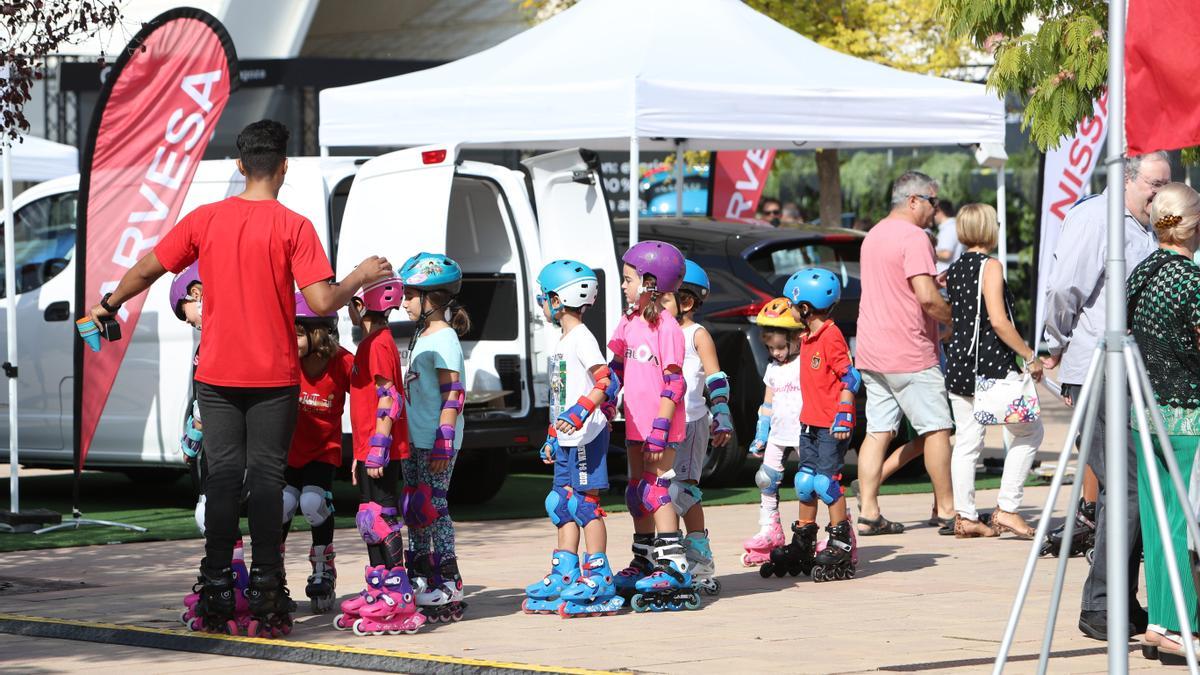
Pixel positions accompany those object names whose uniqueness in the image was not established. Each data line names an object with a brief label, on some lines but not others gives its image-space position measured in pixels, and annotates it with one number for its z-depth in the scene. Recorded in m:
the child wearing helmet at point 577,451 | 14.55
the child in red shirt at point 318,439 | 14.84
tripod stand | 10.05
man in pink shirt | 19.73
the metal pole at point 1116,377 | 9.97
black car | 23.21
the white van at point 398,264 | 20.05
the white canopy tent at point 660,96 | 22.50
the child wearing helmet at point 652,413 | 14.95
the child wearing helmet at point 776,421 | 17.62
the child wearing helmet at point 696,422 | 15.75
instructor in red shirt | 13.59
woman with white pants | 19.60
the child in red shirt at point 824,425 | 16.76
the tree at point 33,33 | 17.02
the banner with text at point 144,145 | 20.08
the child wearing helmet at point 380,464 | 13.96
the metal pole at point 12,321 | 20.42
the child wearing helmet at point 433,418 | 14.53
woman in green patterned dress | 12.57
